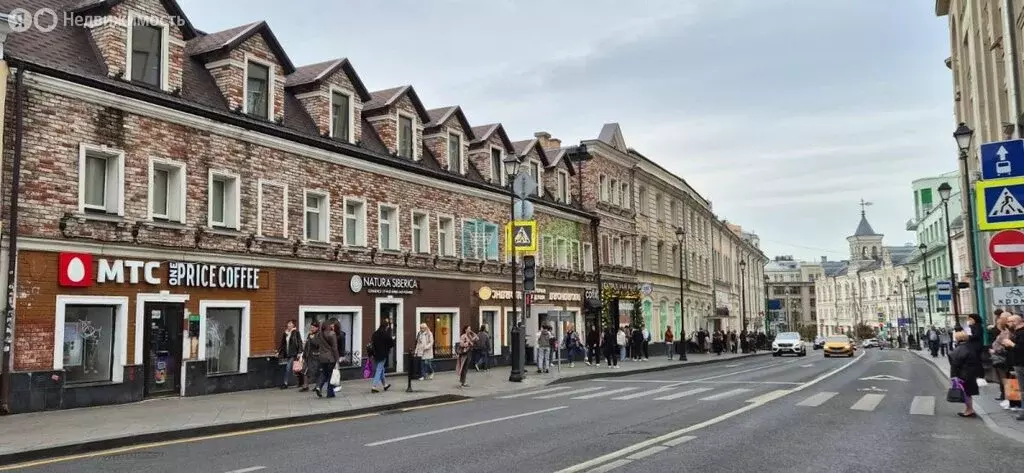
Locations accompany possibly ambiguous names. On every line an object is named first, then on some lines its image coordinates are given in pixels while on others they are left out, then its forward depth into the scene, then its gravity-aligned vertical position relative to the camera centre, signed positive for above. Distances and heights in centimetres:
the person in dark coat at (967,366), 1316 -91
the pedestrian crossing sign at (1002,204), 1179 +160
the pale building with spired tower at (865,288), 12674 +447
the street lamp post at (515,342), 2269 -67
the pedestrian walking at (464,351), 2081 -84
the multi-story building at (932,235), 7212 +765
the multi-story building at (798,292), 17400 +502
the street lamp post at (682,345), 3850 -142
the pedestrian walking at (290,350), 1994 -68
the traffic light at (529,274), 2330 +132
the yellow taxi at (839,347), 4678 -197
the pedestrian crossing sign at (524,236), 2380 +248
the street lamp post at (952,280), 3030 +130
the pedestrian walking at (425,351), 2156 -85
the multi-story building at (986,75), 2311 +862
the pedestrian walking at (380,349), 1869 -65
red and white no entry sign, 1210 +95
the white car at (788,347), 5091 -207
